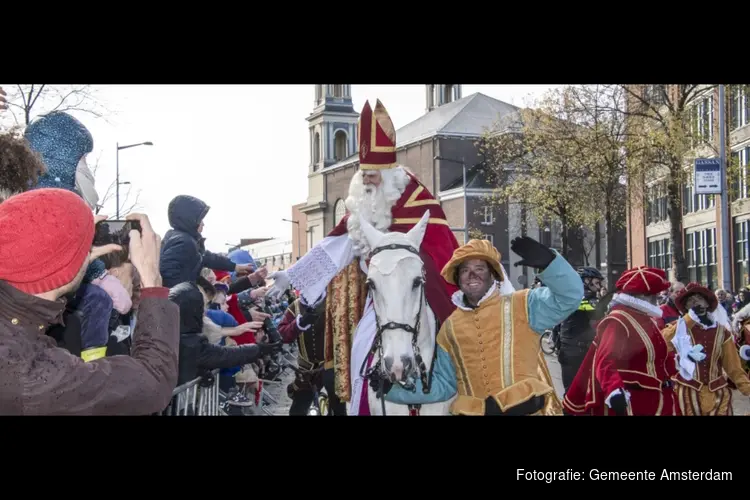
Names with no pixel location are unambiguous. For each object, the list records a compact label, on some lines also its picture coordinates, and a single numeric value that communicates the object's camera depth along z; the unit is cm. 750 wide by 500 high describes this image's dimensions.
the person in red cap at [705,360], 711
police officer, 930
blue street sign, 1315
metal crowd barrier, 525
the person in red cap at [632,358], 586
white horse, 425
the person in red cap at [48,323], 227
